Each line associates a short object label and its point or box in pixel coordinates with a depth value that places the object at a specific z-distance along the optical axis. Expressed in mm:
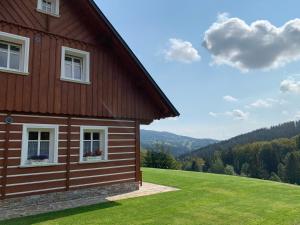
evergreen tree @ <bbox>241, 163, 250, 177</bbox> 106212
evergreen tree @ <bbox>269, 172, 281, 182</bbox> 93206
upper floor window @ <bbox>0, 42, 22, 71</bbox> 10234
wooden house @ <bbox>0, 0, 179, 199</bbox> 10031
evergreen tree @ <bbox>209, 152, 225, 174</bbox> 108162
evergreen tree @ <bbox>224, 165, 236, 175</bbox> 98912
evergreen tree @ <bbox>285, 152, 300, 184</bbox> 92475
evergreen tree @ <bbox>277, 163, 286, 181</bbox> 96938
